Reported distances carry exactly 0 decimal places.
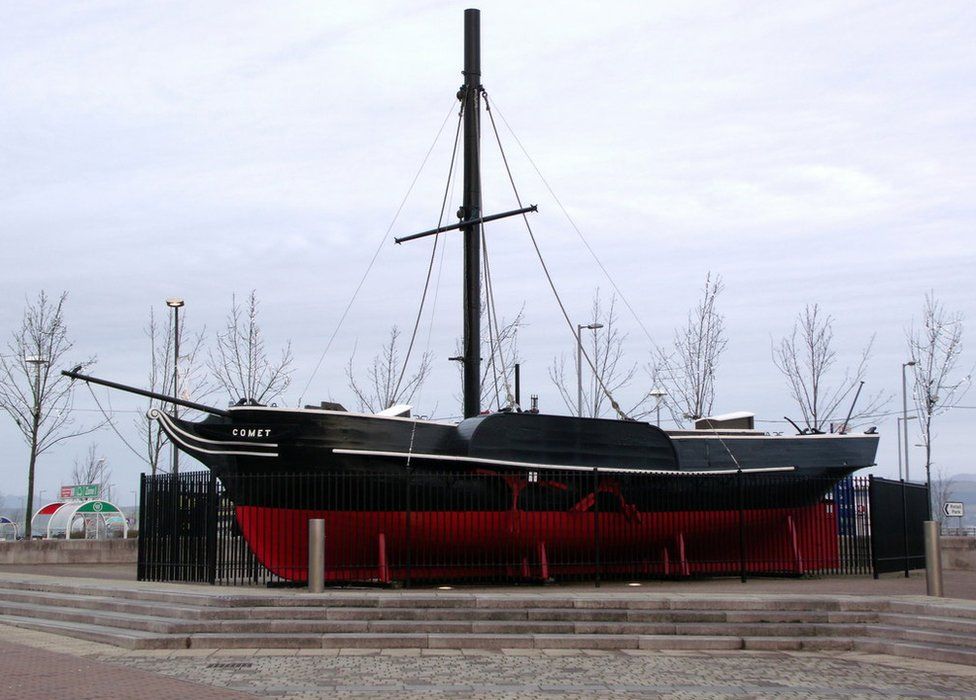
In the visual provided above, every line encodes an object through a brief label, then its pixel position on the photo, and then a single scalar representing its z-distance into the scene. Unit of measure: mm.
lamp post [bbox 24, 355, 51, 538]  33250
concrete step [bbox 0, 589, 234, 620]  14742
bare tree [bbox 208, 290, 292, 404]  36503
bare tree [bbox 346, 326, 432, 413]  38906
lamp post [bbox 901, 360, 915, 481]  47431
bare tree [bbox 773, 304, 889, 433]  37031
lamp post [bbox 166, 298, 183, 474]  30248
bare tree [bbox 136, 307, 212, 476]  37156
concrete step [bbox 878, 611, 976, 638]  13668
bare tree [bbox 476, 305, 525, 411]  34962
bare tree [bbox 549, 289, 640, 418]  39469
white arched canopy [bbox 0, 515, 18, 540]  50844
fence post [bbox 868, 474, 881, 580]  20562
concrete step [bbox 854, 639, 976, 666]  12901
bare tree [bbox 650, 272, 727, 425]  37000
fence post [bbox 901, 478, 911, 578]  21812
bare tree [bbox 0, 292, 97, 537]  33844
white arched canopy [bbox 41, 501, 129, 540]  33625
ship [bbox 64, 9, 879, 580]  18781
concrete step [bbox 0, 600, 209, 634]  14344
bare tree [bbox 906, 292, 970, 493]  33562
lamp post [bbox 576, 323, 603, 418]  36909
